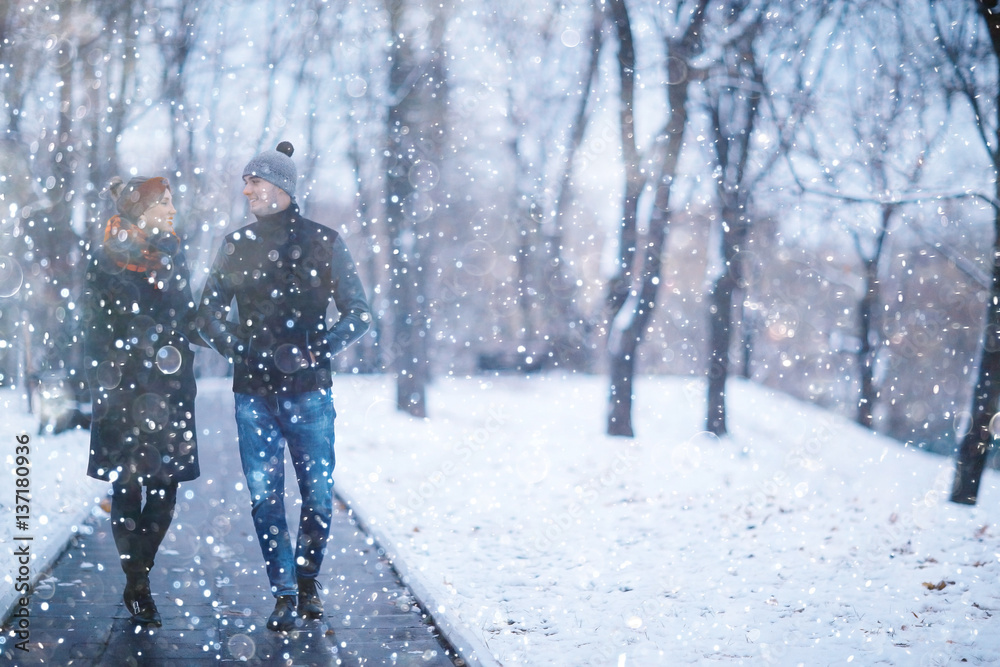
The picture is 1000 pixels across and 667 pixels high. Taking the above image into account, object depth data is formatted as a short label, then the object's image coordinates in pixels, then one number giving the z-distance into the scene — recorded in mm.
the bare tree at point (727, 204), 11742
